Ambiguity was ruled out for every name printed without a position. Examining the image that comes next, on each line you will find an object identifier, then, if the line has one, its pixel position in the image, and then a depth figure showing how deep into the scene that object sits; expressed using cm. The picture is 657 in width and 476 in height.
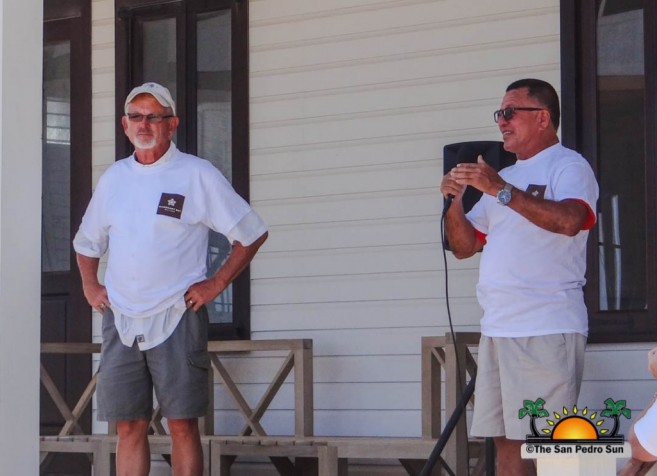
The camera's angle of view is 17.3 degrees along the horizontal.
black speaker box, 755
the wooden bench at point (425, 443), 866
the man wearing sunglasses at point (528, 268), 636
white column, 659
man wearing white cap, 762
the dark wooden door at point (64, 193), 1140
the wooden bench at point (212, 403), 988
